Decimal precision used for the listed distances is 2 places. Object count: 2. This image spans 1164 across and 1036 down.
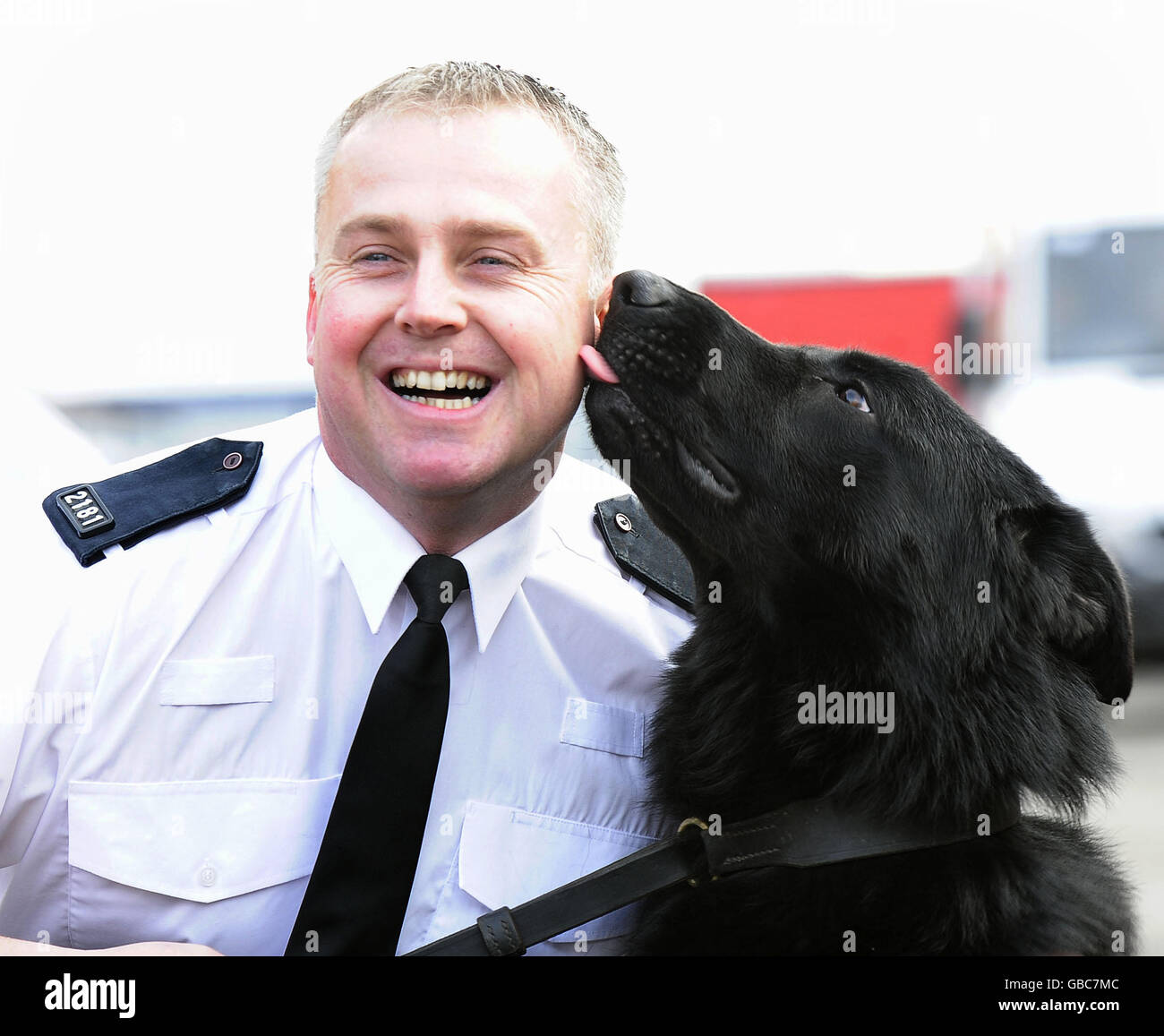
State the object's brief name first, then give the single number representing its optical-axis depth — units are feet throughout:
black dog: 6.72
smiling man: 6.95
